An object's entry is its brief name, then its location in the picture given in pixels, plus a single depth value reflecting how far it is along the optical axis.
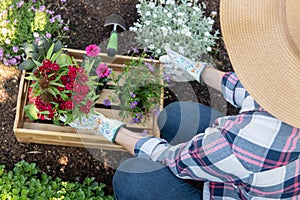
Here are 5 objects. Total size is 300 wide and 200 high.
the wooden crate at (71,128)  2.31
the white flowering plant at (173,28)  2.71
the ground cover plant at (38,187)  2.26
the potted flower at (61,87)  2.11
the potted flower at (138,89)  2.44
